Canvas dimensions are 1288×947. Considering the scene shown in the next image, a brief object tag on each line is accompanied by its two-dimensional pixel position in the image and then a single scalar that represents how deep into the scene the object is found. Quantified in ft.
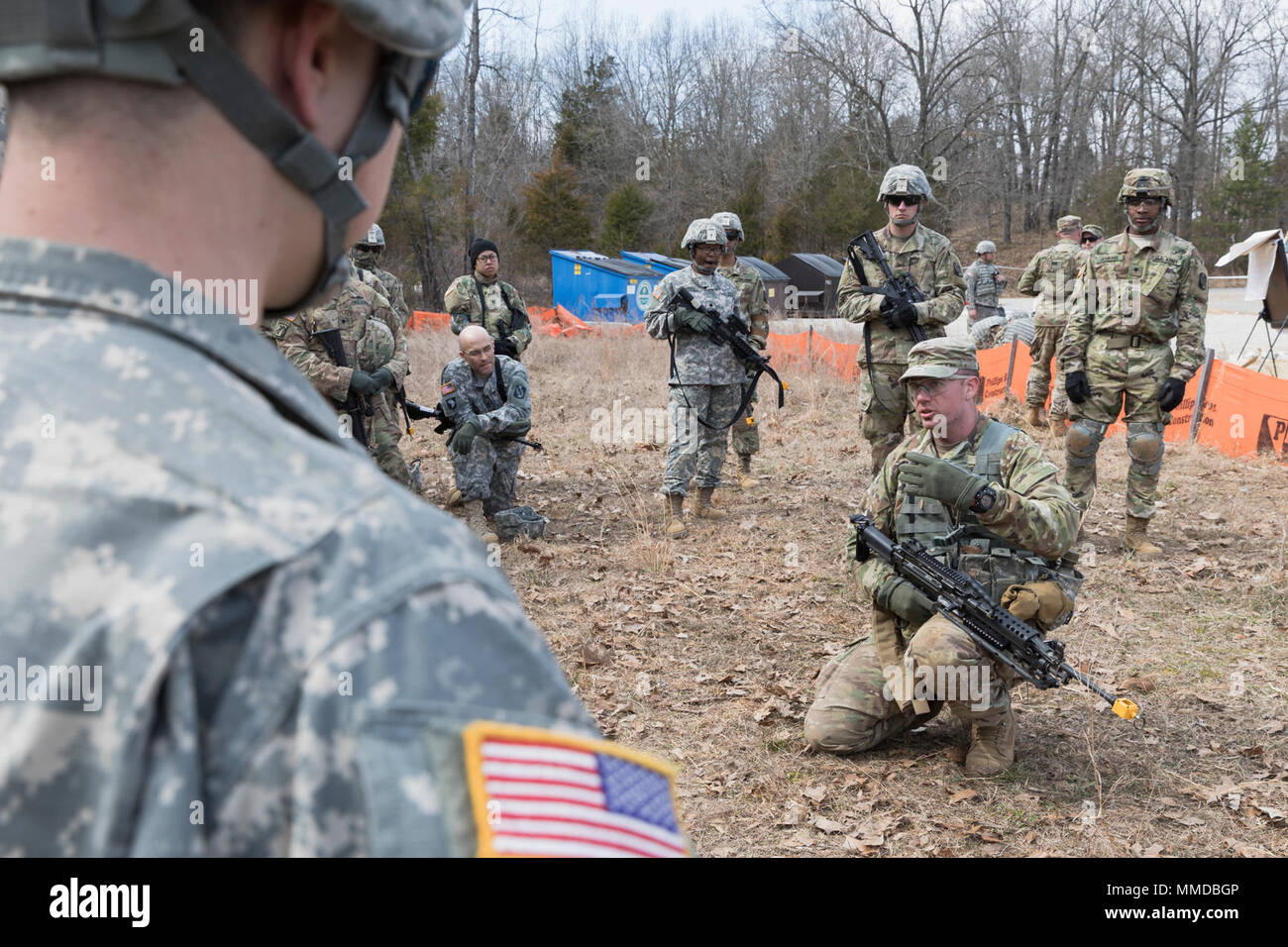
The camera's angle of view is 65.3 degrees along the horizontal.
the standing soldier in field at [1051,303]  34.17
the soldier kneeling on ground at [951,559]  12.74
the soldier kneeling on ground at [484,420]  22.90
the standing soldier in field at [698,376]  24.25
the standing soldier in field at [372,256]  23.31
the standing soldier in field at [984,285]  46.70
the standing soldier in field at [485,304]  27.78
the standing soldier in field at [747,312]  28.96
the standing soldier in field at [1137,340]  21.21
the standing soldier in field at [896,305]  22.58
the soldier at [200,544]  1.91
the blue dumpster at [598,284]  74.54
